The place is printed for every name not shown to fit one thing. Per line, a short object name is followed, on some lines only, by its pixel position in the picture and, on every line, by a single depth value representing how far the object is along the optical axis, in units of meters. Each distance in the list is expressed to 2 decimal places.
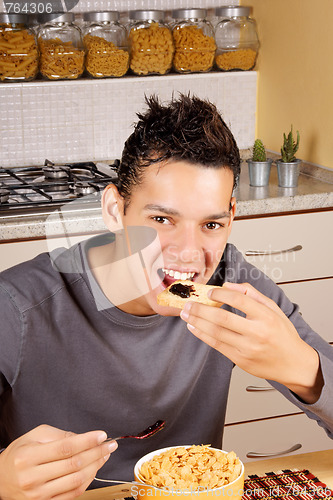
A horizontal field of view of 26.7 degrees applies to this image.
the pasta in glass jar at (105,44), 2.57
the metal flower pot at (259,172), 2.44
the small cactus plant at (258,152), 2.43
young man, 1.13
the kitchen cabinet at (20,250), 2.08
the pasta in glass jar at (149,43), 2.61
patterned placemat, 1.00
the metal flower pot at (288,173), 2.41
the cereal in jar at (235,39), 2.76
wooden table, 1.01
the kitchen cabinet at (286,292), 2.29
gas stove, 2.12
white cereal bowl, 0.85
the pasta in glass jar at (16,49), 2.50
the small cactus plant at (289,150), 2.42
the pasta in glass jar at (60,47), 2.53
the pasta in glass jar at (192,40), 2.66
